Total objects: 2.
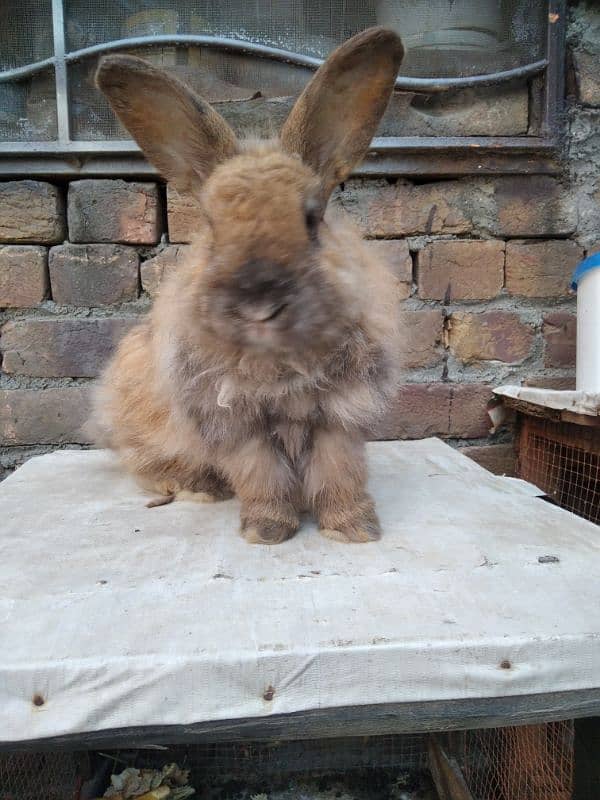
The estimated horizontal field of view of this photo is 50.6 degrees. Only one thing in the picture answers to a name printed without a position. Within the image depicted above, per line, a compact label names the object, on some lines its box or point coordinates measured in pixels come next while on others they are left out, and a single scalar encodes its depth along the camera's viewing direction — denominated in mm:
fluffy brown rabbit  411
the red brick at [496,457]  832
